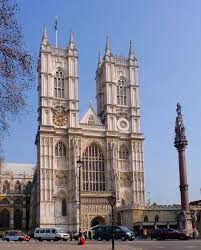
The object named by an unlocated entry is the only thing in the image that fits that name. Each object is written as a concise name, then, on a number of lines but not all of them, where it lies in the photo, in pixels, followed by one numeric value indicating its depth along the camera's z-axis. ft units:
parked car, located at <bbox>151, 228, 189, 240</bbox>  92.44
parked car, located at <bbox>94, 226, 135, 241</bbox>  92.79
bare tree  31.05
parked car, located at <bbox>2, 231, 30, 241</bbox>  109.52
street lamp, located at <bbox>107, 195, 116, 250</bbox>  62.39
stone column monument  115.48
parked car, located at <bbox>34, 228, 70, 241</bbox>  108.23
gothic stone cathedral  158.08
